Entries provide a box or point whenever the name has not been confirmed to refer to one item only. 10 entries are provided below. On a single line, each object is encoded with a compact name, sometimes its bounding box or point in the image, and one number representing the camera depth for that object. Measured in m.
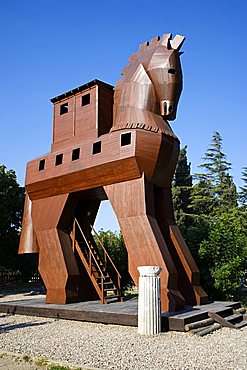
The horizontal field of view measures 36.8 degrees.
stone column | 8.89
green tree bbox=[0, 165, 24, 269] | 26.05
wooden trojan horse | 11.16
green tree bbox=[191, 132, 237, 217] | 34.53
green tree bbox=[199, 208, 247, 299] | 14.79
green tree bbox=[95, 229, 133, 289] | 21.66
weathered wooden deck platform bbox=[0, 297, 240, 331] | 9.34
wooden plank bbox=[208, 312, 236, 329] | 10.00
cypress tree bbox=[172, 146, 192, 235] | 33.25
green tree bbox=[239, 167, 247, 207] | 36.41
